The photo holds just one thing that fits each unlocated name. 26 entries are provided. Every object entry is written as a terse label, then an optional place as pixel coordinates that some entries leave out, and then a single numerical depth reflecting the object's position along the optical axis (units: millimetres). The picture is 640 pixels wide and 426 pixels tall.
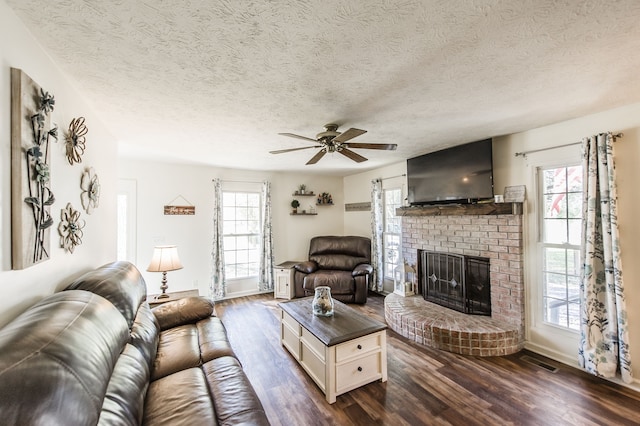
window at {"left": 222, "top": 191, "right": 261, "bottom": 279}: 4956
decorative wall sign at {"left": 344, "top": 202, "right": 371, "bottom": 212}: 5368
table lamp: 3057
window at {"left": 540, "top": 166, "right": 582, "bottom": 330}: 2650
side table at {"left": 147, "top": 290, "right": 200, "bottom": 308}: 2941
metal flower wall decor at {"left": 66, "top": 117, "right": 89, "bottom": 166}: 1785
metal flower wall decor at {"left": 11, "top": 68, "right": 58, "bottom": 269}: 1145
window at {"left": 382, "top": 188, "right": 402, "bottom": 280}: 4805
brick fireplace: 2807
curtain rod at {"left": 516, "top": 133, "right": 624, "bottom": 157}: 2301
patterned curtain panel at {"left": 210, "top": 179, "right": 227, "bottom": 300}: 4613
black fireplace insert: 3256
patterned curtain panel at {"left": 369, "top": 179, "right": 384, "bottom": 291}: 4980
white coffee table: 2162
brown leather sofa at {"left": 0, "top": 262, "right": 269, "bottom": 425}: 765
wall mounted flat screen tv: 3152
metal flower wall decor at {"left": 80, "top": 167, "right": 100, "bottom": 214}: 2018
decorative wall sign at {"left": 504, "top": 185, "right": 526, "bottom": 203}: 2936
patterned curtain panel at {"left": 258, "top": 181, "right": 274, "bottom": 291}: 5090
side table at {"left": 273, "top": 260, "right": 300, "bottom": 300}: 4742
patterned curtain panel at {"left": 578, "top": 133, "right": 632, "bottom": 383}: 2244
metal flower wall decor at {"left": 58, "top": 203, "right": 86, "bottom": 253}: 1672
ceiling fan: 2416
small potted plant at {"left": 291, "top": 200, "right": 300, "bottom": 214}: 5469
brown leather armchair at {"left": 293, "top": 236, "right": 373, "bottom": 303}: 4465
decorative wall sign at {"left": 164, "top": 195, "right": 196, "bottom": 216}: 4376
